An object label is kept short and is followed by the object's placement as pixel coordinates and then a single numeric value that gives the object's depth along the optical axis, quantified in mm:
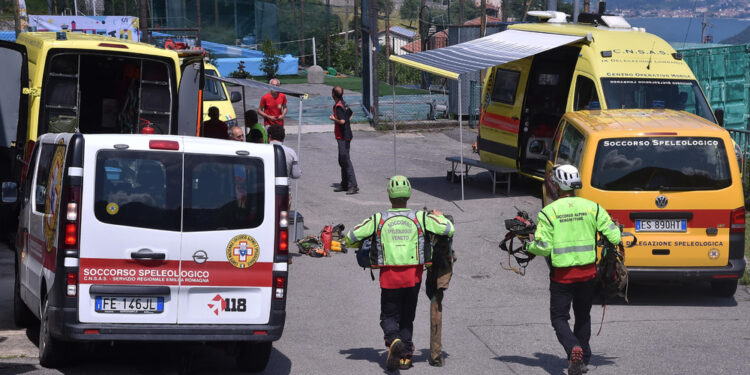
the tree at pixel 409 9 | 100438
